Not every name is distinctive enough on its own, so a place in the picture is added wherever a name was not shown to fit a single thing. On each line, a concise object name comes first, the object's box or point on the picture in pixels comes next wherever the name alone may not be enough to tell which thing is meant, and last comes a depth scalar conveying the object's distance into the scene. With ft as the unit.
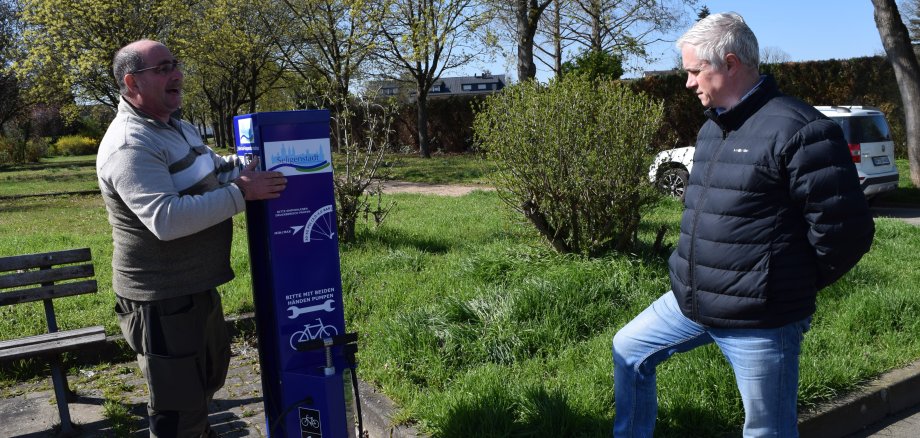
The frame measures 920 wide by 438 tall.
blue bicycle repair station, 9.99
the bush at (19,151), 115.14
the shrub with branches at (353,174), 26.08
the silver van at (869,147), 40.78
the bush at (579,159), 20.22
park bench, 13.48
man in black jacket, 7.95
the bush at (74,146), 159.12
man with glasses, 9.10
